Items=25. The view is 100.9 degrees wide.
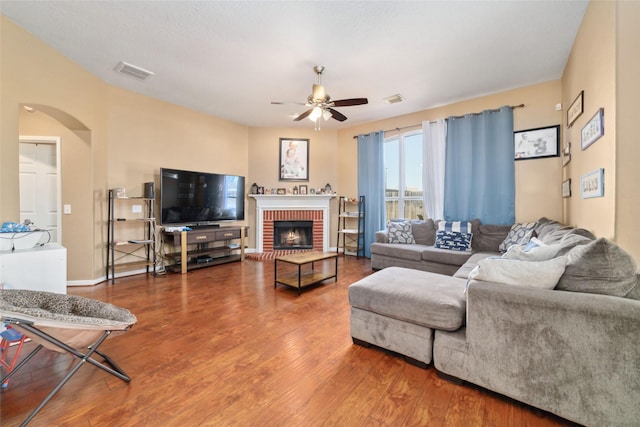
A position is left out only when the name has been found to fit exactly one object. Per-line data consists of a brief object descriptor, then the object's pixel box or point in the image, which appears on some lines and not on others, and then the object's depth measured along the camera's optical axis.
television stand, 4.27
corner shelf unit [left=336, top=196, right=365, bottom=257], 5.54
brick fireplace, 5.77
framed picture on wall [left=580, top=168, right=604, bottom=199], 2.04
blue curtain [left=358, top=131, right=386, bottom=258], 5.31
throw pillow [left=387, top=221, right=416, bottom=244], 4.51
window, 5.01
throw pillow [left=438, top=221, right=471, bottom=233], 4.02
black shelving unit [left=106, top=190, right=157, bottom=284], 3.79
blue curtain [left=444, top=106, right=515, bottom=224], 3.93
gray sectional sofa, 1.23
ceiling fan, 3.12
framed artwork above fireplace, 5.86
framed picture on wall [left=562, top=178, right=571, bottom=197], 3.10
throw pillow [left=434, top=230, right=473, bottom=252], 3.88
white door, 3.59
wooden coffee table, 3.34
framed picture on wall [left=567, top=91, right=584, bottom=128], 2.56
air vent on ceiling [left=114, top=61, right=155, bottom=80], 3.24
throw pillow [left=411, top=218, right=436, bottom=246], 4.42
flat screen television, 4.26
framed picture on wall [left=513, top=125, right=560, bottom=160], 3.61
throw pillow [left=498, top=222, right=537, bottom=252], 3.39
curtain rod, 3.87
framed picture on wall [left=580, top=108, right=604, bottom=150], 2.02
